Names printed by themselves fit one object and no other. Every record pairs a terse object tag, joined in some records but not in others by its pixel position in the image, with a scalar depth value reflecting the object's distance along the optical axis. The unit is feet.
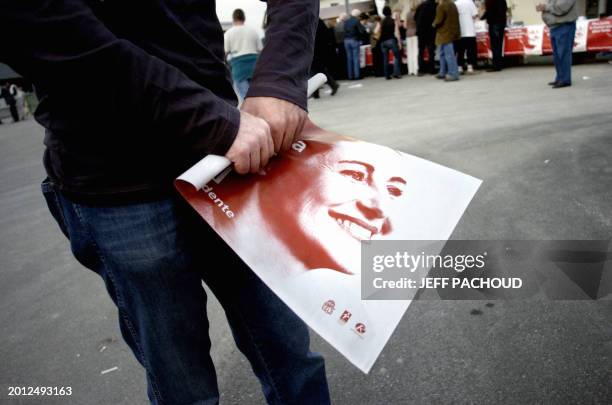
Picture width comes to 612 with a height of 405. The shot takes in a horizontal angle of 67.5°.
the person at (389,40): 36.47
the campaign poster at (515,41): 31.68
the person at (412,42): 35.04
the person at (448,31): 29.43
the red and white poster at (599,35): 27.20
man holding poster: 2.52
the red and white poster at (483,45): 34.55
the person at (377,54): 40.28
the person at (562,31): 20.44
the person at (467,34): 30.66
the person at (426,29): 33.45
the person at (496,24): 29.55
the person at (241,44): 24.59
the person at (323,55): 29.70
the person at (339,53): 45.19
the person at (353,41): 40.56
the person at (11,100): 58.75
